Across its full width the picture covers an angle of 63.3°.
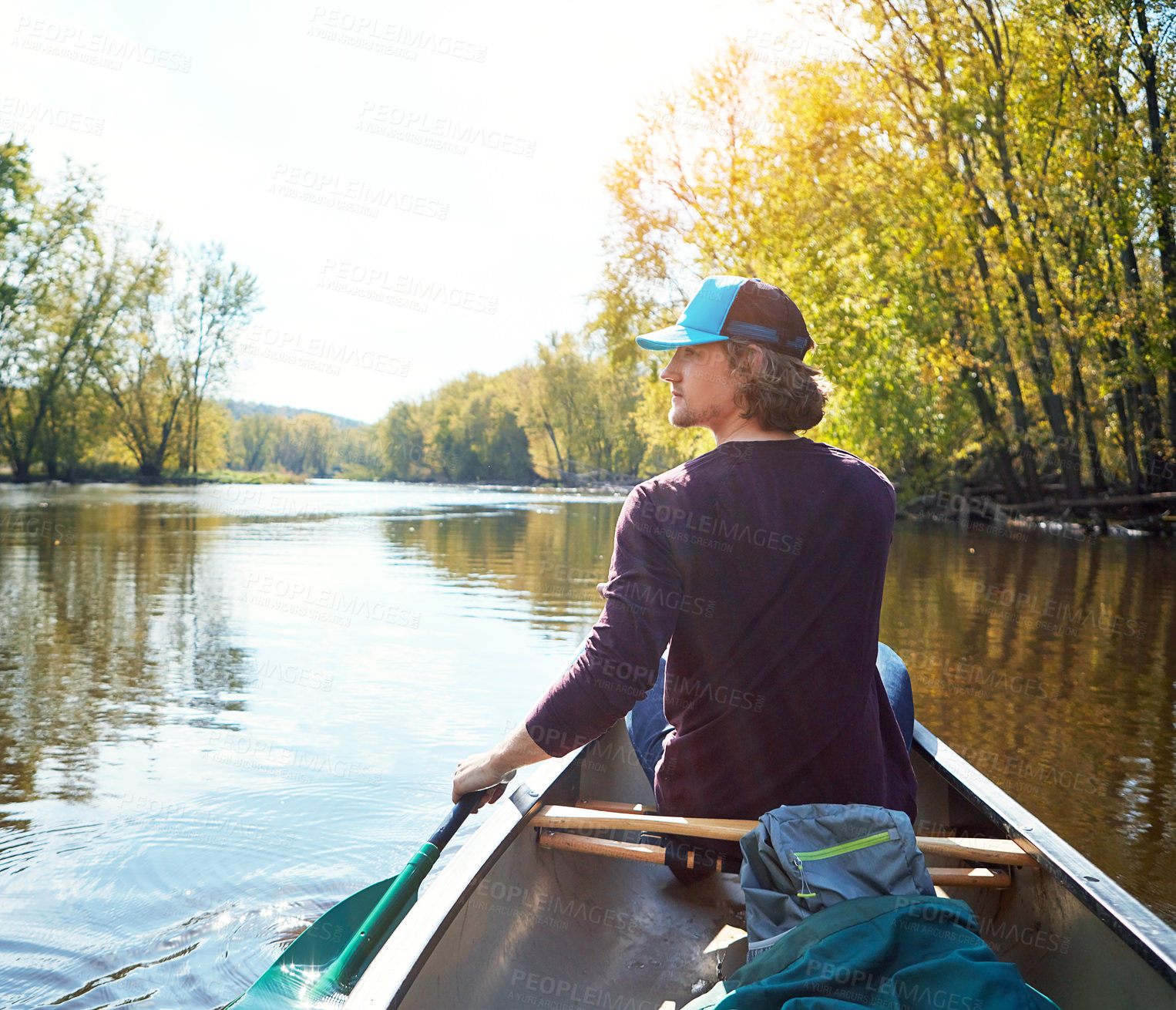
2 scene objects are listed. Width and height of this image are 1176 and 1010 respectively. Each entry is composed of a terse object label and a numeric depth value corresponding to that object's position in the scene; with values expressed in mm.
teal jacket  1431
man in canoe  1891
